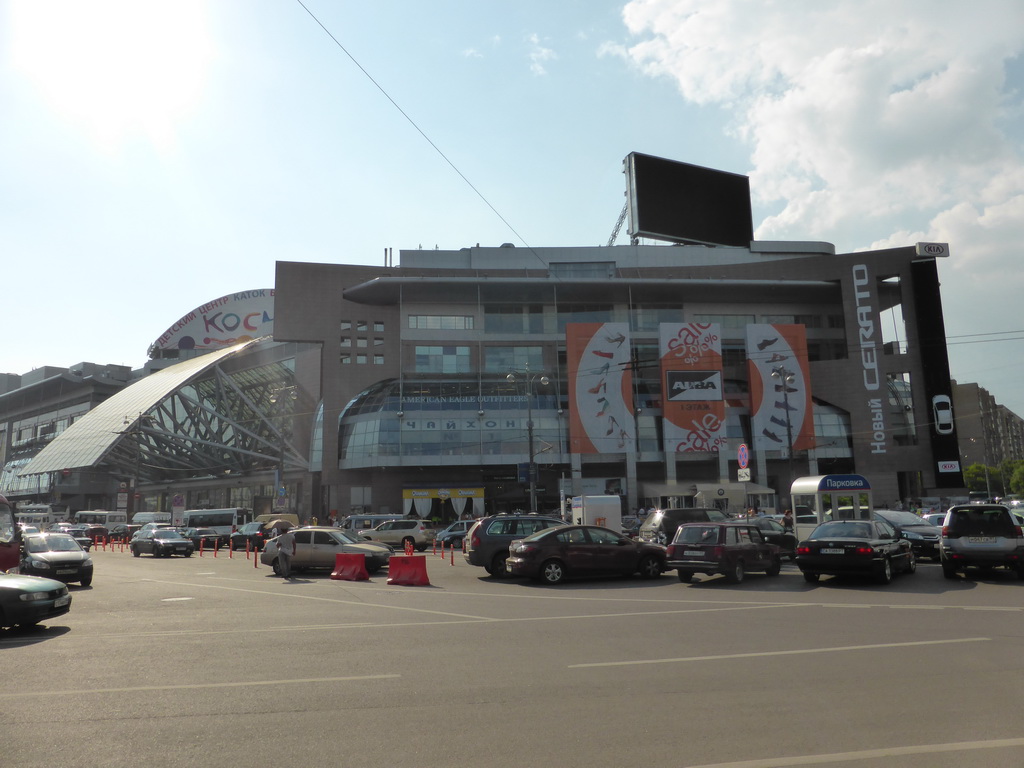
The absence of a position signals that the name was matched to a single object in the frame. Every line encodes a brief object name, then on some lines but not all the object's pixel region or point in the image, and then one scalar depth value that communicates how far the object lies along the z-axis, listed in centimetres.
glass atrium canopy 6475
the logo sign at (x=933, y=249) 6706
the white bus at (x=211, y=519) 4853
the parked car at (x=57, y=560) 1955
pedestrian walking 2189
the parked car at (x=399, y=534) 3659
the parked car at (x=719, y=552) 1753
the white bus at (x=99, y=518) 6275
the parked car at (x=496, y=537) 2095
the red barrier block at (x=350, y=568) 2119
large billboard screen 6656
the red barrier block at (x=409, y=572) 1878
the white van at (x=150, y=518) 5819
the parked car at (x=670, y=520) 2492
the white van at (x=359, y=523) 4294
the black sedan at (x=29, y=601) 1137
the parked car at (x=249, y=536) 3813
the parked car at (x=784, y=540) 2253
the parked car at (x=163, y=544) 3531
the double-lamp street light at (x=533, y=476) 3853
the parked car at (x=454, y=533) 3725
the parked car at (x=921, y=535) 2266
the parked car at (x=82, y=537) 4319
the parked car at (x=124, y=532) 5003
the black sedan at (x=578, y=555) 1848
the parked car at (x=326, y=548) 2264
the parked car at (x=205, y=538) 4441
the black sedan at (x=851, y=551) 1623
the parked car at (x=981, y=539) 1689
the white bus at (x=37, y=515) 6262
